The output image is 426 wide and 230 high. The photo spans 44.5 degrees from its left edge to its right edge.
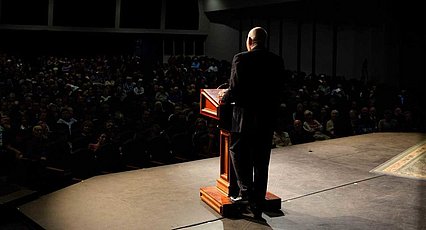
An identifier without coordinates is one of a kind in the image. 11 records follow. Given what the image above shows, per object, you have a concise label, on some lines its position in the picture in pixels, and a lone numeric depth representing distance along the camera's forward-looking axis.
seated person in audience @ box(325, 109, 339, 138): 6.74
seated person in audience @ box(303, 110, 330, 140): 6.15
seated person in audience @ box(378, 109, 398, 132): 6.57
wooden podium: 2.90
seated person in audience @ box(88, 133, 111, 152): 5.56
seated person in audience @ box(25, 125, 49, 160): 5.15
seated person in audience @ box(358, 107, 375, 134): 6.90
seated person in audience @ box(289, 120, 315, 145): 5.85
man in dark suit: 2.68
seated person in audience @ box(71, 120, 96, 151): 5.59
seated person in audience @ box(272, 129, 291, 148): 5.69
